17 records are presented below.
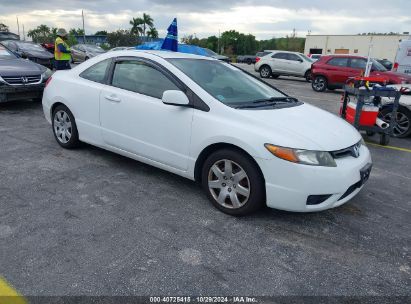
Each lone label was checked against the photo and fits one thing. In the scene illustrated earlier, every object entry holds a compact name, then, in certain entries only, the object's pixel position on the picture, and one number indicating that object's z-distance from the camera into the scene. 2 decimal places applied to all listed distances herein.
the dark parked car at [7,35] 19.31
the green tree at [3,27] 63.28
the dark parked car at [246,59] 50.12
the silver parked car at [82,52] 22.16
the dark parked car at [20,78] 7.20
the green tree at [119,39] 62.91
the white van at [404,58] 13.18
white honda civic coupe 3.02
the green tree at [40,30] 96.07
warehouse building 41.12
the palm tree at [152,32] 74.38
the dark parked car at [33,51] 14.96
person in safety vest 9.38
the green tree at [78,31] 90.25
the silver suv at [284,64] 18.39
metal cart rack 5.88
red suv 13.79
